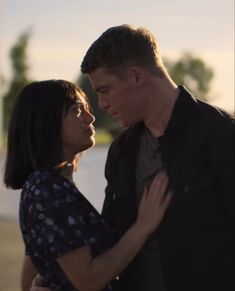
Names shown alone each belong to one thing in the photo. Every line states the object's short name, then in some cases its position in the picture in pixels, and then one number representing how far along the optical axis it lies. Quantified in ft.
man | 11.83
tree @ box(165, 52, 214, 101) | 394.86
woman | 12.22
